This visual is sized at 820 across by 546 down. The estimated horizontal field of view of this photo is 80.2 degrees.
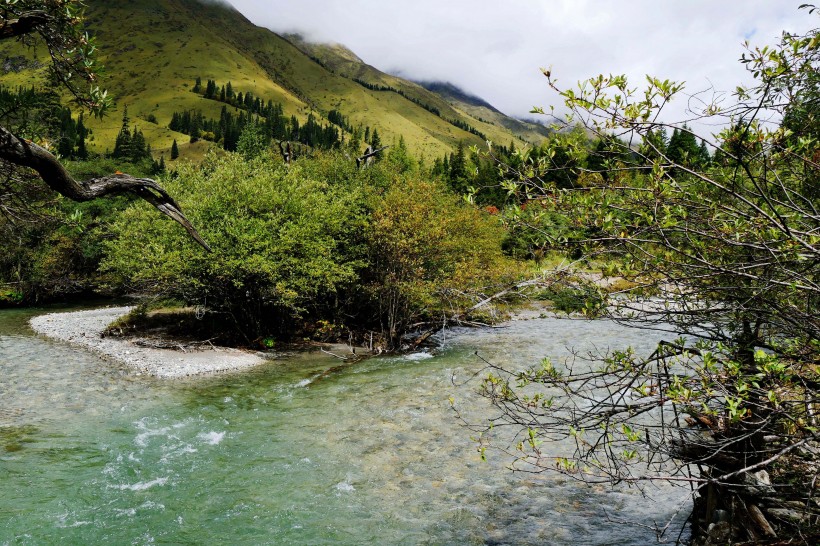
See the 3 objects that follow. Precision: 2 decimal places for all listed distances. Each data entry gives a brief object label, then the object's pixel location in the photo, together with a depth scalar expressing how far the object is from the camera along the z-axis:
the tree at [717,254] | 3.94
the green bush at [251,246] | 21.91
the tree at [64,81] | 4.21
